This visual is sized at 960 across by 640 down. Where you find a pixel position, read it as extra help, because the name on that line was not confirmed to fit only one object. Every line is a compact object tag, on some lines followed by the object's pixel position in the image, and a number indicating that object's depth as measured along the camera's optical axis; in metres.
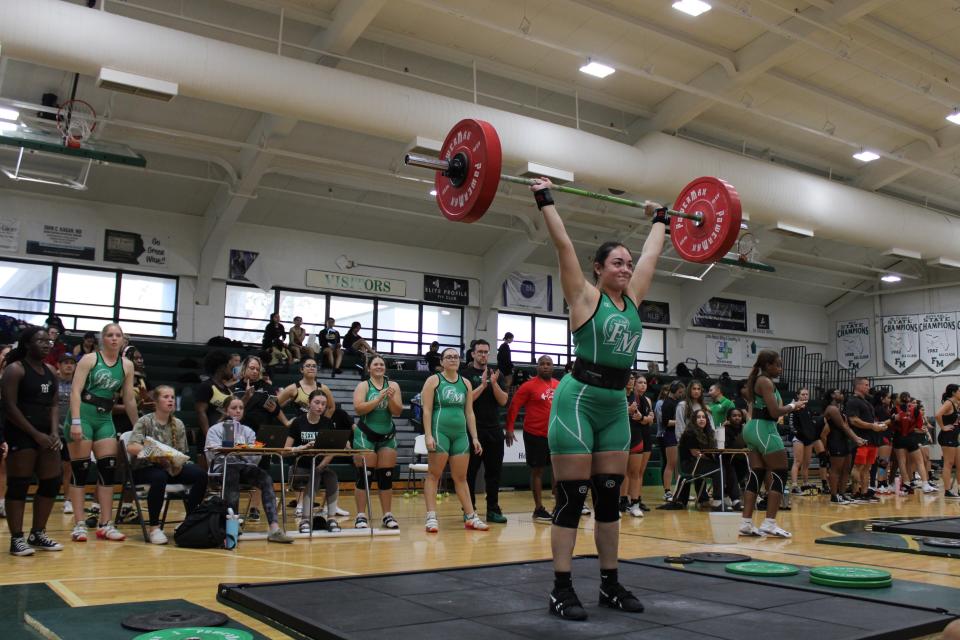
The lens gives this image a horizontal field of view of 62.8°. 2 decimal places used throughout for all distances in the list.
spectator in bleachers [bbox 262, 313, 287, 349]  13.89
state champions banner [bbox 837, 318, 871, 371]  23.02
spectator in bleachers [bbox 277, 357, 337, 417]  6.76
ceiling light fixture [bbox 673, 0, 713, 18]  8.85
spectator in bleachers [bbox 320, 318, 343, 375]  14.05
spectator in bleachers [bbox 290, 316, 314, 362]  14.20
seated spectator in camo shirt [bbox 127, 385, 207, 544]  5.38
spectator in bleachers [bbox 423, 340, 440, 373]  14.97
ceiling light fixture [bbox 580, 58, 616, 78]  10.48
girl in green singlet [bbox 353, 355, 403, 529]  6.27
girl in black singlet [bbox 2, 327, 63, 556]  4.54
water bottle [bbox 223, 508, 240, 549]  5.05
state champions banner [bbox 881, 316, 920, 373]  21.83
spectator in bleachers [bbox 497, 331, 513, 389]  13.33
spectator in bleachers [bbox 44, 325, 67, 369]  9.55
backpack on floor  5.05
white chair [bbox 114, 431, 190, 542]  5.35
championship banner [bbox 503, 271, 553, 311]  18.56
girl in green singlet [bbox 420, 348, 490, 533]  6.23
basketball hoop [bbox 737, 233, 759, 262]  15.42
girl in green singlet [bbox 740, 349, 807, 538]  5.69
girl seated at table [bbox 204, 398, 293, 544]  5.49
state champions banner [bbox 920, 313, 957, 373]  21.05
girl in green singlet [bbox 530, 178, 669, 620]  3.15
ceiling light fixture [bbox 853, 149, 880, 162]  13.63
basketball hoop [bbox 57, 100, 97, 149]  9.84
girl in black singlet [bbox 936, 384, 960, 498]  9.67
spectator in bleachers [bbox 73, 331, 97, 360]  9.38
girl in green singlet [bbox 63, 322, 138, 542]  5.14
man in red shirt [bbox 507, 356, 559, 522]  6.98
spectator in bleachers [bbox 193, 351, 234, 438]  6.61
